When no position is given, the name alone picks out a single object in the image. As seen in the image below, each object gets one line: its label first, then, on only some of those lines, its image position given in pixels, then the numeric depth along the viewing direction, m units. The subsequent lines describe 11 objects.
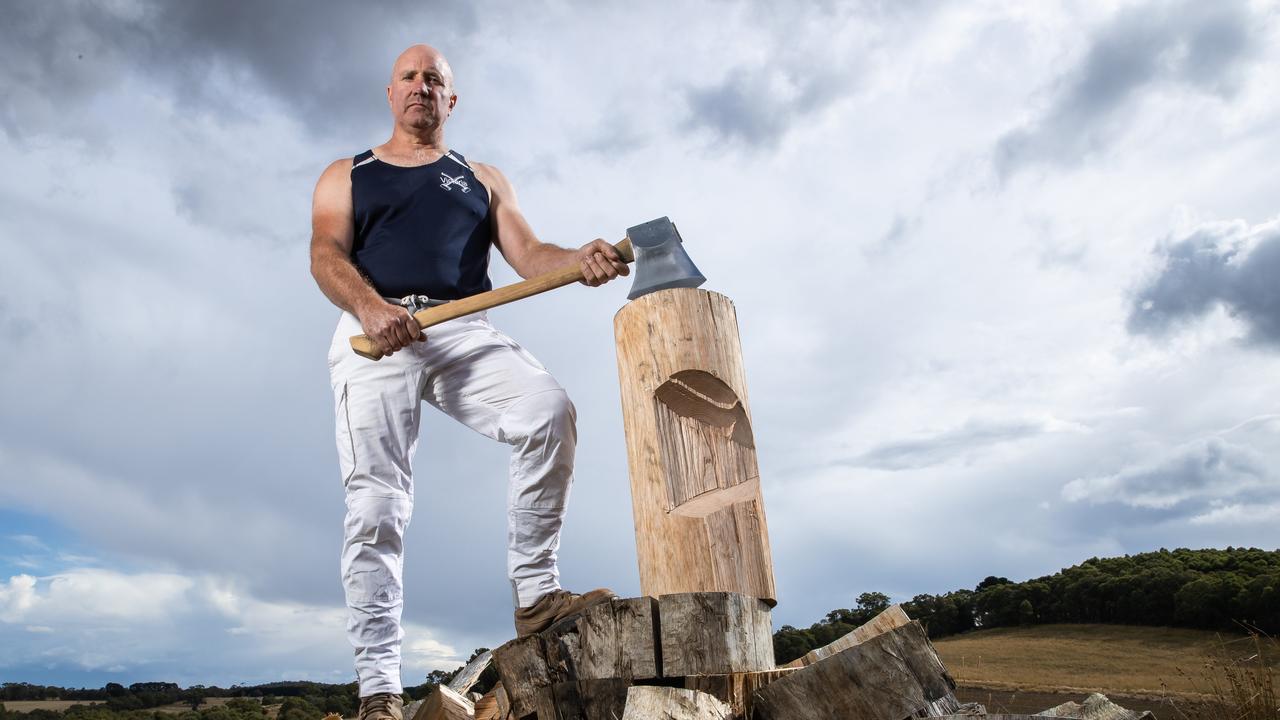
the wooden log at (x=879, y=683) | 3.15
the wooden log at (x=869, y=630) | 4.83
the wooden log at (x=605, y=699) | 3.38
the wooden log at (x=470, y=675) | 5.65
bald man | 3.93
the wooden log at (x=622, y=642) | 3.37
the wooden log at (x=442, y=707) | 4.08
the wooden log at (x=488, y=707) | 4.67
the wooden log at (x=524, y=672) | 3.55
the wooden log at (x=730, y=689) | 3.35
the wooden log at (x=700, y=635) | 3.34
